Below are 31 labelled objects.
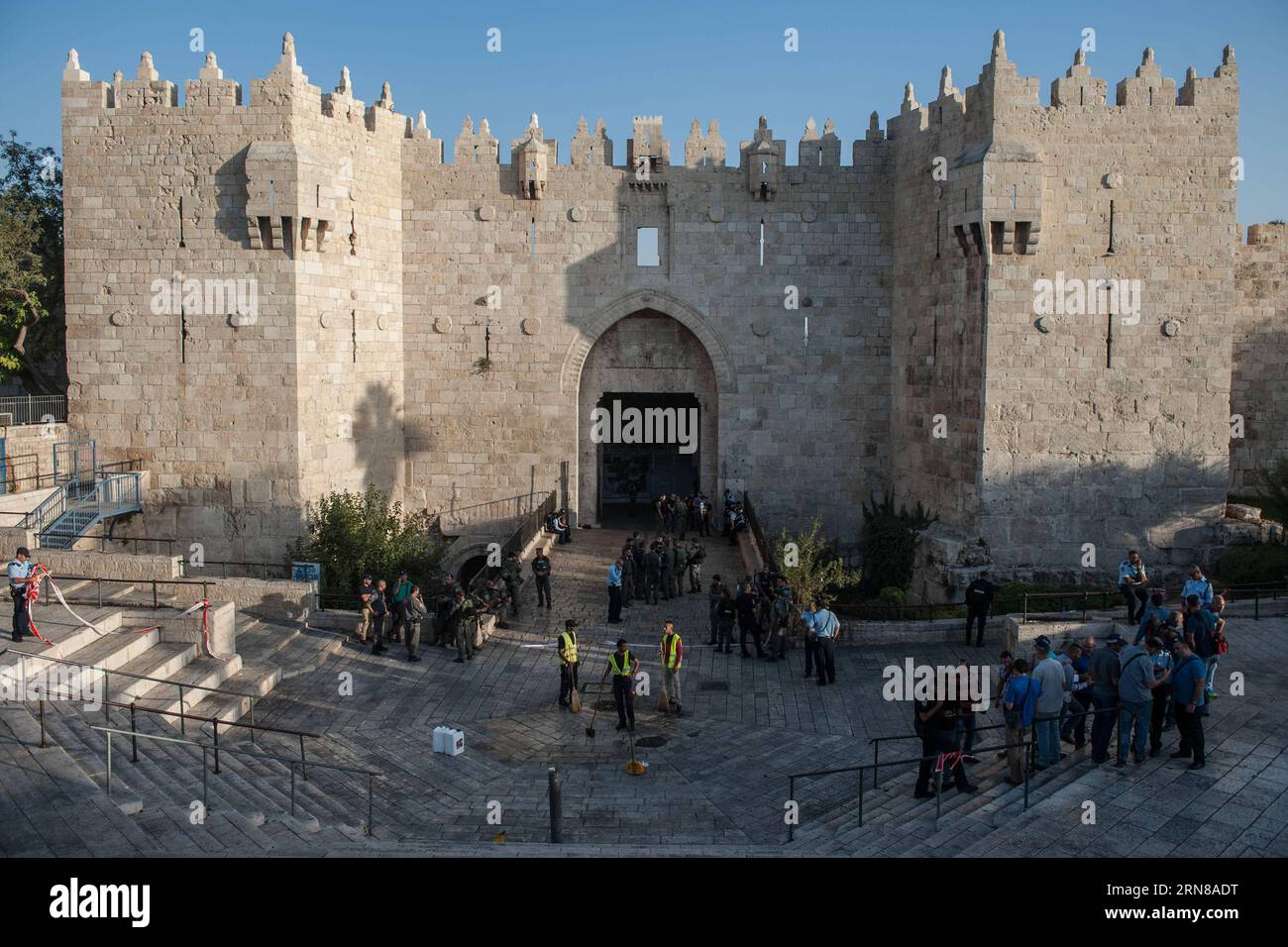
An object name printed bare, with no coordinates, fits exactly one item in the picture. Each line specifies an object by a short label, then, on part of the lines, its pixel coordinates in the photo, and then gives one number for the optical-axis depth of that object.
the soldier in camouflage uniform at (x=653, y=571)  21.56
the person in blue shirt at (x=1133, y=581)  17.41
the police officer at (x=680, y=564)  22.27
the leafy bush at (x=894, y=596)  22.14
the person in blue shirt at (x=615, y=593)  20.00
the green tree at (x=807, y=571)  19.41
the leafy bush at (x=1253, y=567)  20.25
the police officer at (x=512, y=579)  20.28
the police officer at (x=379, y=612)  17.84
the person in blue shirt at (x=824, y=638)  16.55
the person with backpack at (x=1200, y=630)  12.95
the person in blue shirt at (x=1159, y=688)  11.40
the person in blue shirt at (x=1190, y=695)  11.08
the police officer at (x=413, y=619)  17.62
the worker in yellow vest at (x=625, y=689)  14.39
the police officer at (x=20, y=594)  14.58
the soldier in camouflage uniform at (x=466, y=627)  17.80
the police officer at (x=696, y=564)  22.52
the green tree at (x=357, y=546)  21.38
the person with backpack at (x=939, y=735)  11.27
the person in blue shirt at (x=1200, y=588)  14.78
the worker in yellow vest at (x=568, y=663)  15.20
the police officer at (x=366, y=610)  17.95
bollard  11.02
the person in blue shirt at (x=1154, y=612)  13.87
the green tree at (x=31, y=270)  24.69
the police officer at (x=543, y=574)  20.91
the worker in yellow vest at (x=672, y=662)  15.23
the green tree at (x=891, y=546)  23.92
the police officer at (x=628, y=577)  21.13
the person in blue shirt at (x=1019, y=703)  11.43
